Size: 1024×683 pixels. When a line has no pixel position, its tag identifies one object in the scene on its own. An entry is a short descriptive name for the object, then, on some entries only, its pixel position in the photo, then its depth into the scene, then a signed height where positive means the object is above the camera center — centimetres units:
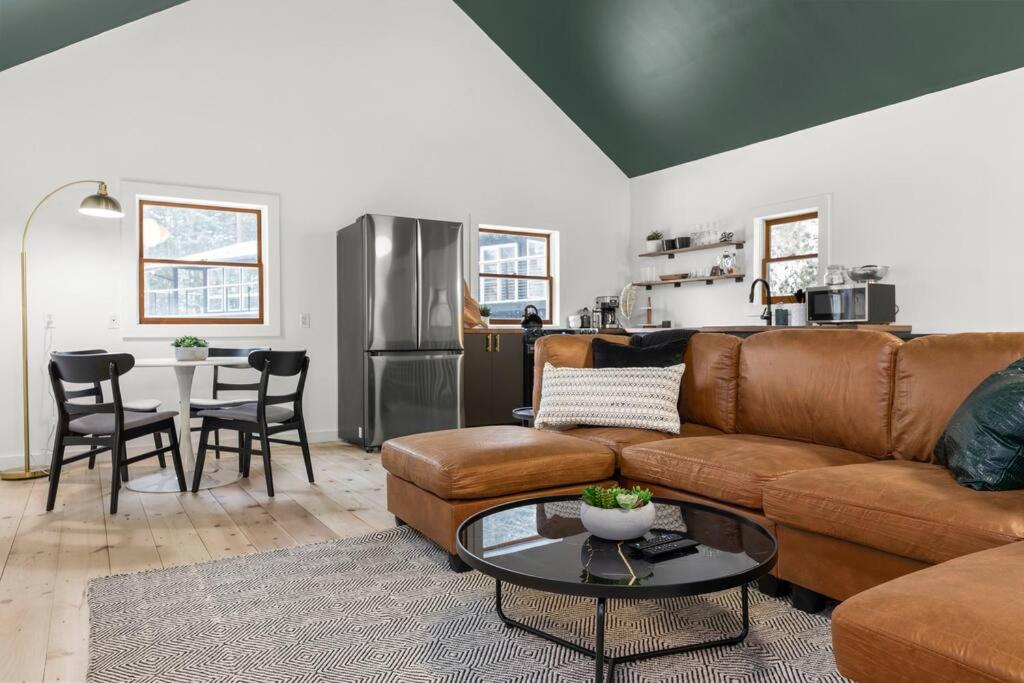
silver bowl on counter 496 +41
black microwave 476 +19
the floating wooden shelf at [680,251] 629 +80
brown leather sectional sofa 125 -48
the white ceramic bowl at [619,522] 182 -51
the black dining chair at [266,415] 375 -46
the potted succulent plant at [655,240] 705 +95
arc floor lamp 417 +36
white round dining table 390 -76
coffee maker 700 +19
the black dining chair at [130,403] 411 -42
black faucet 564 +20
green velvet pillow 189 -31
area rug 184 -90
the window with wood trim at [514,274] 682 +59
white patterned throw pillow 319 -32
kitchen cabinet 605 -40
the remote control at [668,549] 177 -57
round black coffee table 158 -58
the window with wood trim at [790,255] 577 +65
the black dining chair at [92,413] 339 -39
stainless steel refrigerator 531 +4
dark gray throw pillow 340 -12
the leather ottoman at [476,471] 258 -55
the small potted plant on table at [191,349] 394 -9
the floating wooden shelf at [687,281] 632 +50
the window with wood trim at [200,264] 517 +54
